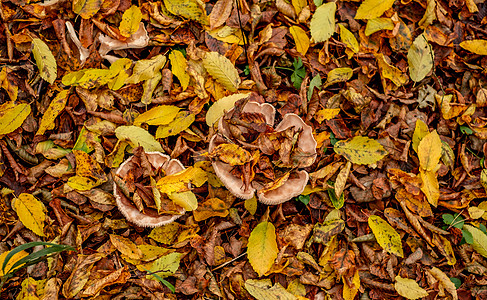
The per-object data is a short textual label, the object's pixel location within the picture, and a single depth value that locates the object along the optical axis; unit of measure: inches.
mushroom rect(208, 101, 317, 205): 82.0
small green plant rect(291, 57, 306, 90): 99.7
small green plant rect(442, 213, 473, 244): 98.7
